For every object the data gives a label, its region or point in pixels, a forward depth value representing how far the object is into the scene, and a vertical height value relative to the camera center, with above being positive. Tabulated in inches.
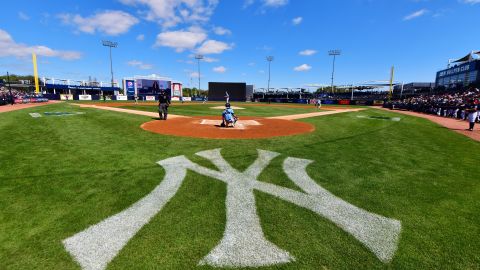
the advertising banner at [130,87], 3048.7 +123.3
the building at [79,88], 3417.8 +122.6
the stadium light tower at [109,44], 3033.7 +645.0
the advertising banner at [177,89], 3496.6 +124.5
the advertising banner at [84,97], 2548.0 -9.7
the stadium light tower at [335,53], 3286.9 +635.3
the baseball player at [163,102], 694.5 -12.7
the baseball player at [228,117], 572.1 -42.1
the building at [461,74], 2050.8 +272.7
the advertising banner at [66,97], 2408.0 -12.4
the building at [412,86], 3189.0 +214.9
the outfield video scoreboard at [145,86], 3041.3 +144.2
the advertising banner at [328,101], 2749.8 -4.9
